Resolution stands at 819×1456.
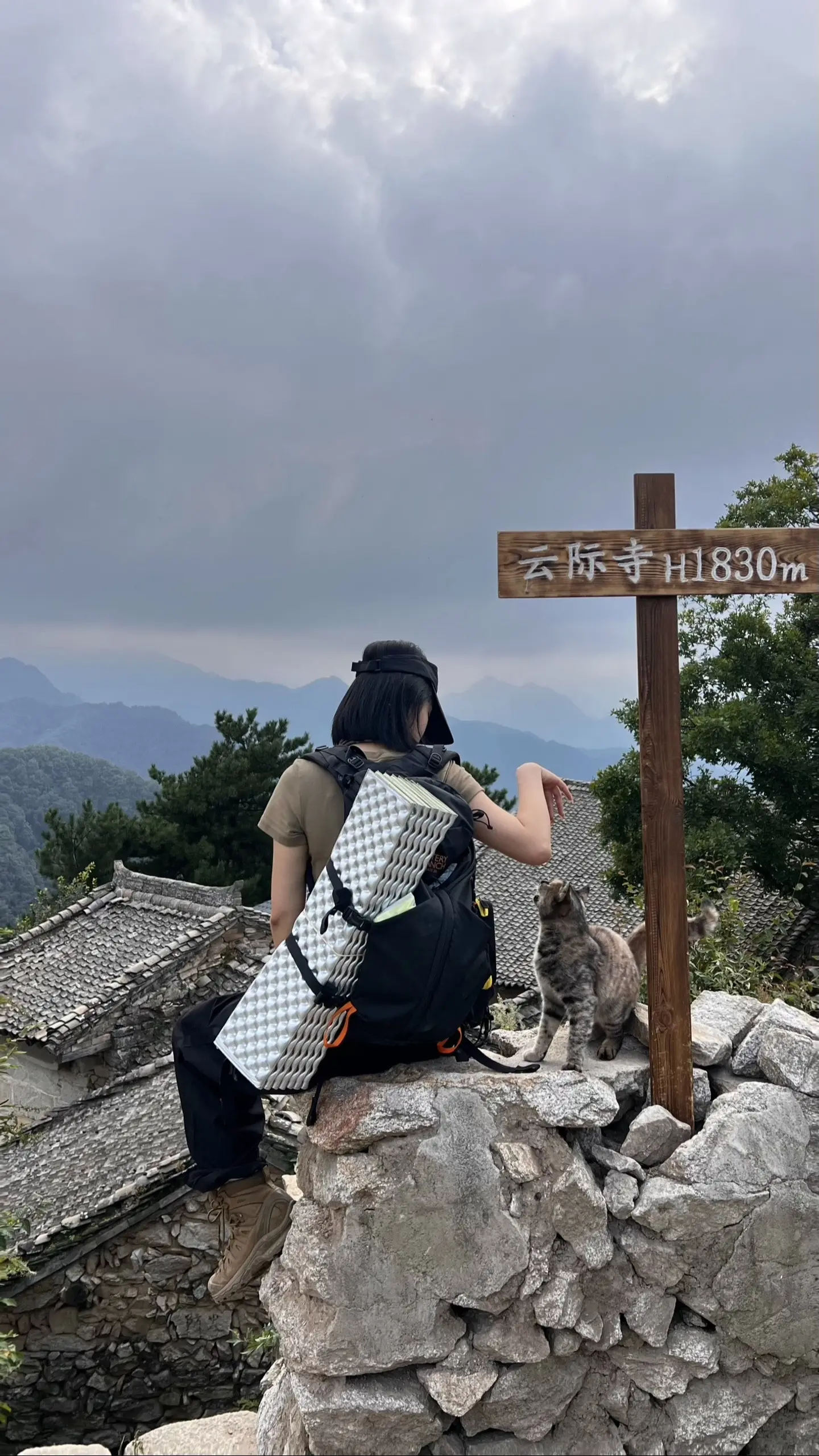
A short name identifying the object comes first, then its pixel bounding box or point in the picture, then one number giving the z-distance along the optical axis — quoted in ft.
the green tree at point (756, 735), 46.37
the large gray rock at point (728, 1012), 13.58
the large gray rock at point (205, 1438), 12.25
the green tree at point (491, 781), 91.71
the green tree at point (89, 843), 85.46
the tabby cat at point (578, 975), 12.65
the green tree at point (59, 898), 76.84
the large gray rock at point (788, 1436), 11.93
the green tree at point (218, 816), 85.71
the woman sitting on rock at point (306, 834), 10.82
